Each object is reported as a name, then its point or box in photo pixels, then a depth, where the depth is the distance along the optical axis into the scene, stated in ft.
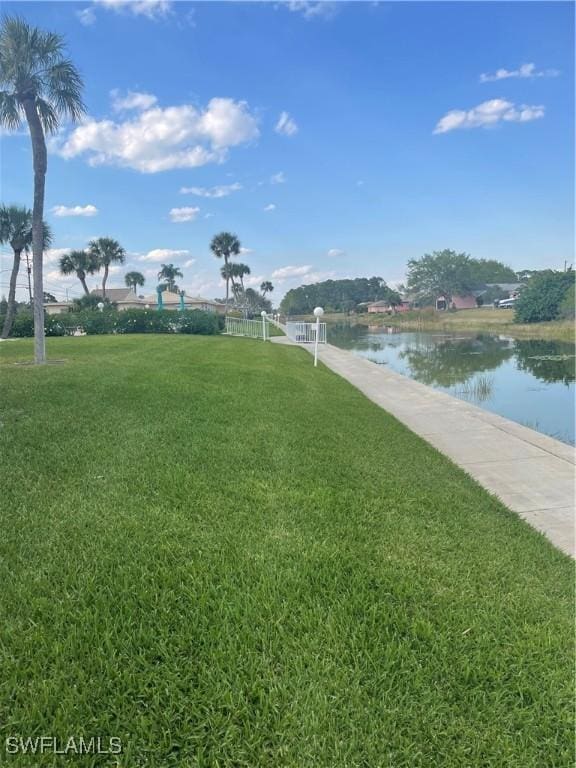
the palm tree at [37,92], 30.04
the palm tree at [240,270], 216.33
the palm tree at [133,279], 254.88
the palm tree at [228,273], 189.00
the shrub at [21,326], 77.30
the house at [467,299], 280.31
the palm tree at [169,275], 265.13
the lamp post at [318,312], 51.64
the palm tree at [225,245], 166.81
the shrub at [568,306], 132.32
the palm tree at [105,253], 154.40
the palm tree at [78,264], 148.25
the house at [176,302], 165.10
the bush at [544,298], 139.85
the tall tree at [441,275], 270.46
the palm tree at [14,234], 71.92
